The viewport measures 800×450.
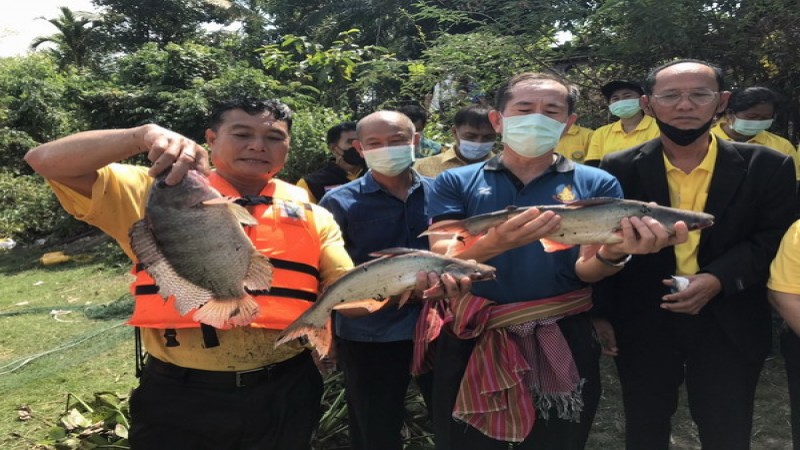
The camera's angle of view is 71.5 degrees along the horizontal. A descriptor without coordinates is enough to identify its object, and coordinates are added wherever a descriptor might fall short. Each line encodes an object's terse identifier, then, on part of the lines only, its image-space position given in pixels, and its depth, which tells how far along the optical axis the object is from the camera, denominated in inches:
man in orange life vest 91.1
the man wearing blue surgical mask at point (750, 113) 195.9
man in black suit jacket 115.0
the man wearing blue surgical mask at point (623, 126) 229.0
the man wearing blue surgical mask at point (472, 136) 184.4
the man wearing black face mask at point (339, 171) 209.9
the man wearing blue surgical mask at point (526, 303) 101.5
